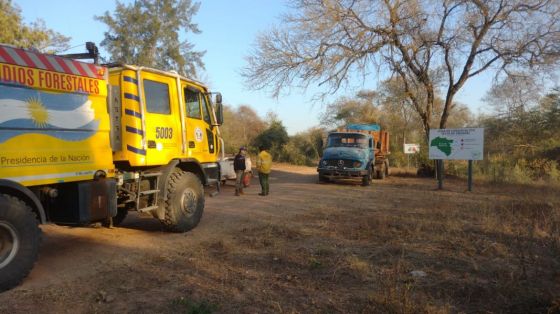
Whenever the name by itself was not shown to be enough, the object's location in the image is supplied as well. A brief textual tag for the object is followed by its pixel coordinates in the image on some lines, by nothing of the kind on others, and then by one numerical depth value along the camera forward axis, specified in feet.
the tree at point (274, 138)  123.75
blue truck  59.52
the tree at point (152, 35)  118.01
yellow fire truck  17.28
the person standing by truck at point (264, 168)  47.14
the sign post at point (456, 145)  53.36
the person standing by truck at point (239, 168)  48.93
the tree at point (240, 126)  124.47
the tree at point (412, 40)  60.39
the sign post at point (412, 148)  83.54
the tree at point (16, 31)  77.82
